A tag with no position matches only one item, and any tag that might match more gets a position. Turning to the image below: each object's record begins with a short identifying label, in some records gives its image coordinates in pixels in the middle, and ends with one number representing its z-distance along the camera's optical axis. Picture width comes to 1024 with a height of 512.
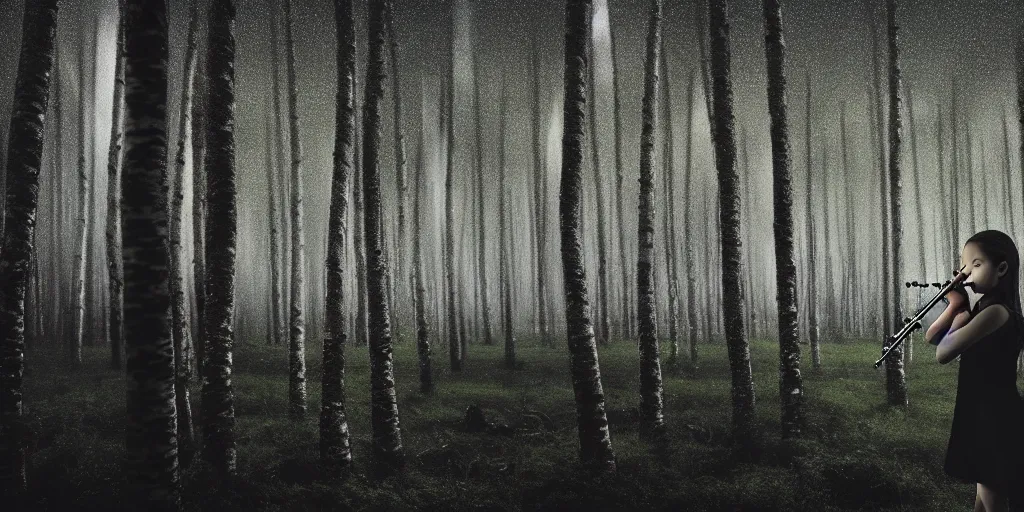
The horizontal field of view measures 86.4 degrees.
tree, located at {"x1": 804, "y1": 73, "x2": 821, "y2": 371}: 19.05
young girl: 3.77
